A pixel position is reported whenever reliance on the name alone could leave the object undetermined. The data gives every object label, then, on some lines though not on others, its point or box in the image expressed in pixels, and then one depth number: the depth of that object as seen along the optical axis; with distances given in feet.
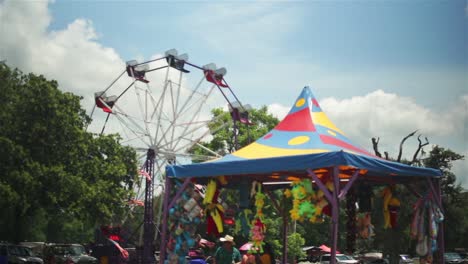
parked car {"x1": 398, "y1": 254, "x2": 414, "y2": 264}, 125.11
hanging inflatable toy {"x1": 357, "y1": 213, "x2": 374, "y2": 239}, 44.62
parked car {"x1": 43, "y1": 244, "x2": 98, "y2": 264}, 85.25
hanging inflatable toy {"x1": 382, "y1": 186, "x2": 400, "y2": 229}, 42.79
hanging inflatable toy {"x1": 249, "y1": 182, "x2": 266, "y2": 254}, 37.96
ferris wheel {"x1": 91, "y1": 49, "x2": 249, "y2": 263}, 99.45
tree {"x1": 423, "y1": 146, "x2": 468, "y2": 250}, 117.19
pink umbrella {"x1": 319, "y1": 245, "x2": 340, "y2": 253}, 128.44
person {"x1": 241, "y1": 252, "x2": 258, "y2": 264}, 35.19
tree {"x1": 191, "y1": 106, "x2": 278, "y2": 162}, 140.11
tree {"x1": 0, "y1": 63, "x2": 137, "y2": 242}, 75.72
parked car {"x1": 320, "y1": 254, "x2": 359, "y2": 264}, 102.92
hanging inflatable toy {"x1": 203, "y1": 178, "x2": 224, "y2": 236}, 39.04
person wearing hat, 36.94
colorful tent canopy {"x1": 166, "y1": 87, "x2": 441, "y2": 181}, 32.12
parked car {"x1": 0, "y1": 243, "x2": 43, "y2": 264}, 73.00
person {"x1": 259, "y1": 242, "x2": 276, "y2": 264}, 38.88
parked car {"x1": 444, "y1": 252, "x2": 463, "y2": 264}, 114.44
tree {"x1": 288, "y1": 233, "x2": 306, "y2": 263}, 105.81
